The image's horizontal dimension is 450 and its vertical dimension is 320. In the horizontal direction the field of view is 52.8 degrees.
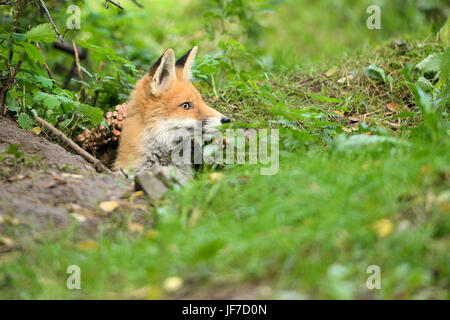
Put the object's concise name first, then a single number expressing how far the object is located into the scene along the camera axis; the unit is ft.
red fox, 15.99
